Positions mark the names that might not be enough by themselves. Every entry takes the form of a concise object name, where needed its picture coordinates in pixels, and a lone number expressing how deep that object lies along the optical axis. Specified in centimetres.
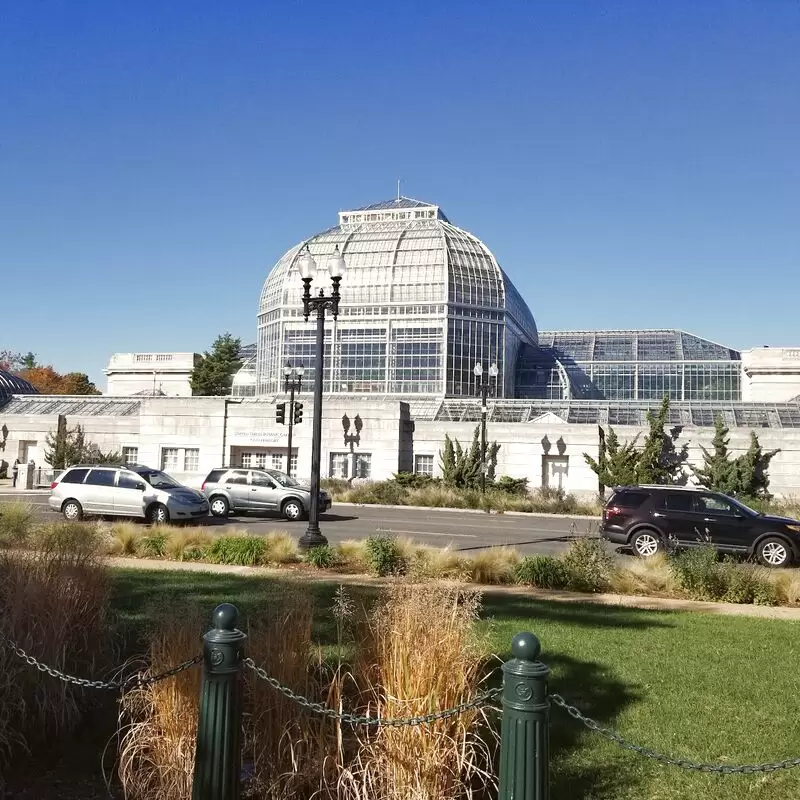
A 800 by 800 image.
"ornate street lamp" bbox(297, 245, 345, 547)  1583
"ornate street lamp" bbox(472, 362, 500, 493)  3115
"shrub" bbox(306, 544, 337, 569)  1398
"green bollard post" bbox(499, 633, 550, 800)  355
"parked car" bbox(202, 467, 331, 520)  2461
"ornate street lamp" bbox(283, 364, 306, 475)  3500
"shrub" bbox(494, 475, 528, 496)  3462
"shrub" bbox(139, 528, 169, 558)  1497
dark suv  1642
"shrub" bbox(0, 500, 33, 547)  877
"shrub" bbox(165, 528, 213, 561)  1473
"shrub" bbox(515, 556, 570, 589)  1271
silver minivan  2116
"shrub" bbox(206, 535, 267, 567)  1427
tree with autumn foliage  8362
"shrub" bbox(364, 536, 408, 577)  1321
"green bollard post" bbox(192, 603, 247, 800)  408
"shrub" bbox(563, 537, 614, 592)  1254
